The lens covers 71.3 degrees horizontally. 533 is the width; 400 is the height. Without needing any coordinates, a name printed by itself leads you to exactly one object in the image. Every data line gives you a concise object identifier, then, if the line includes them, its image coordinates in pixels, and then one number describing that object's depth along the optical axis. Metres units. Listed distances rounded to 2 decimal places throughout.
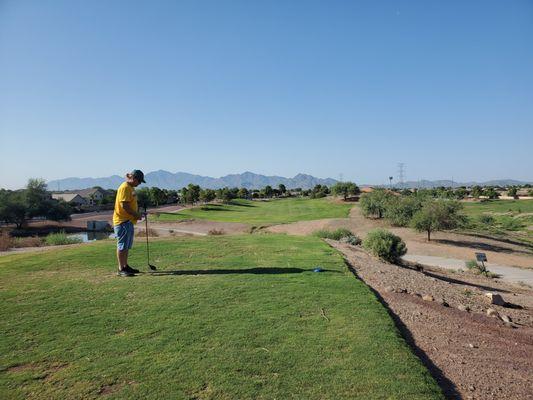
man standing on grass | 8.74
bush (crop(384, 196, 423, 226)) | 34.24
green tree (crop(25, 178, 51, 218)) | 44.47
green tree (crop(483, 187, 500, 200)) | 95.81
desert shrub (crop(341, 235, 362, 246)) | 21.96
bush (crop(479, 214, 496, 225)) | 46.00
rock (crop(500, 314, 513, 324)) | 8.33
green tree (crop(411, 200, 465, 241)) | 29.67
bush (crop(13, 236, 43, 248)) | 19.42
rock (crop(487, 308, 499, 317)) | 8.58
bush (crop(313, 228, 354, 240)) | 24.89
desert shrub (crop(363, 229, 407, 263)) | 16.39
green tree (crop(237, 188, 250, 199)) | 114.03
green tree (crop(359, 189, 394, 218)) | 41.74
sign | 15.92
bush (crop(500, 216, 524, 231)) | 45.94
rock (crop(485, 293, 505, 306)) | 10.44
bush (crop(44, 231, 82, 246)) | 20.48
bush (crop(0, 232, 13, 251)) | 17.49
